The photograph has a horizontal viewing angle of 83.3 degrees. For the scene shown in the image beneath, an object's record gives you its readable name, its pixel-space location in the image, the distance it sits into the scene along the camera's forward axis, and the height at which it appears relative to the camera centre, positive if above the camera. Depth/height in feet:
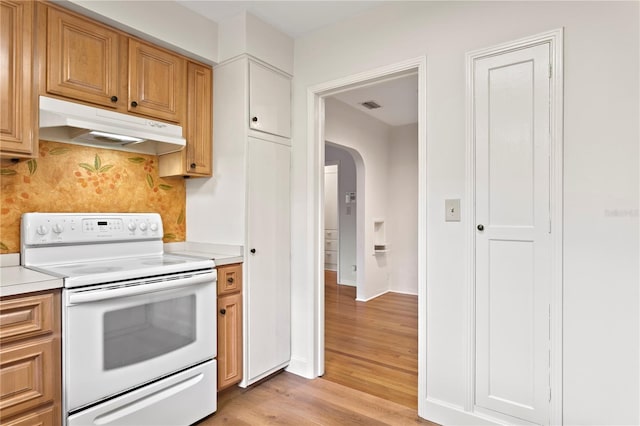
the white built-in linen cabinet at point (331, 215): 23.24 -0.16
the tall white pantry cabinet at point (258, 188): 7.72 +0.55
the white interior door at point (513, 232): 5.71 -0.31
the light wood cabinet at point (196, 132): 7.82 +1.78
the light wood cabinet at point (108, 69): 5.89 +2.64
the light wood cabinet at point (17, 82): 5.27 +1.94
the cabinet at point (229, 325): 7.18 -2.31
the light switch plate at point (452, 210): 6.46 +0.06
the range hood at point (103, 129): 5.81 +1.48
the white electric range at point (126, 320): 5.01 -1.70
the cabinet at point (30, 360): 4.43 -1.91
